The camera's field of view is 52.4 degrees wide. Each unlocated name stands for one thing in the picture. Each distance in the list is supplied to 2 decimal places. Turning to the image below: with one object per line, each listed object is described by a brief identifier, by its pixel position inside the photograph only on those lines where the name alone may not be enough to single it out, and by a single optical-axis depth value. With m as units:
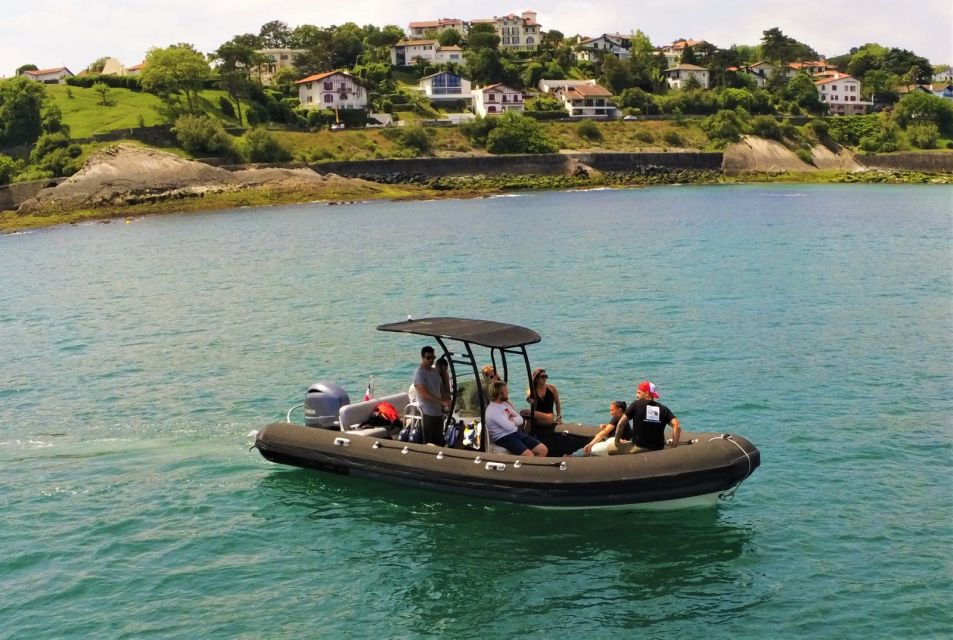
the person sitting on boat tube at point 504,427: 14.60
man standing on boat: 15.26
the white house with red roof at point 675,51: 155.12
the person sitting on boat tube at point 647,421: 13.91
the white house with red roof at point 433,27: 165.62
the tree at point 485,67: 134.38
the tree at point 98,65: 125.84
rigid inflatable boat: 13.47
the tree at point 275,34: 163.12
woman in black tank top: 15.53
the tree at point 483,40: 144.62
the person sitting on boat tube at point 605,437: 14.48
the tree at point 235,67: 104.50
